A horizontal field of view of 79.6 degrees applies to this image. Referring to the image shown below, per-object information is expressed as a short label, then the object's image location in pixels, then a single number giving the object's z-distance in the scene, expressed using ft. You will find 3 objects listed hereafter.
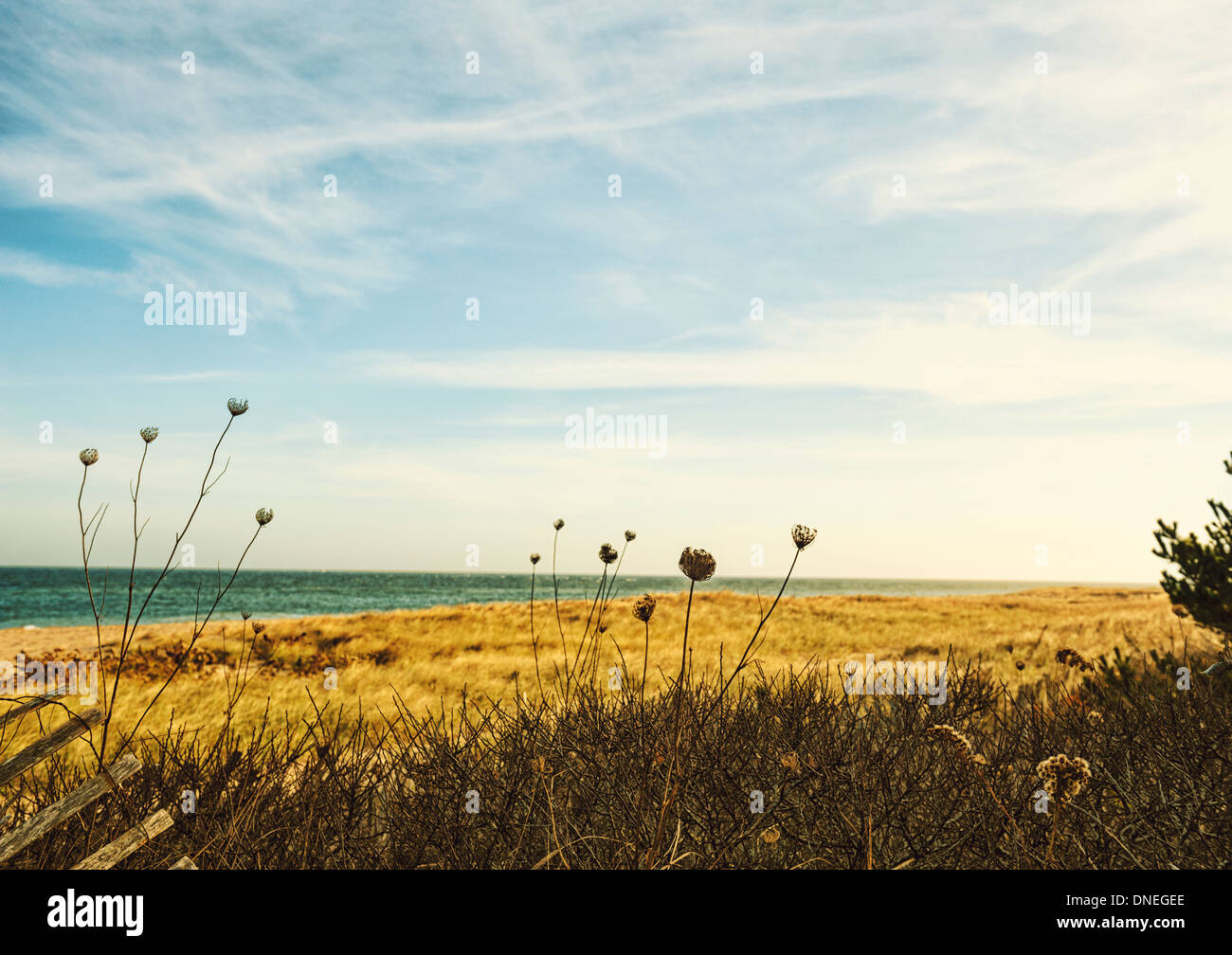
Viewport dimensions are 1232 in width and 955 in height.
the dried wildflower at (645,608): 9.91
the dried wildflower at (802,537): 8.55
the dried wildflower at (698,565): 8.10
